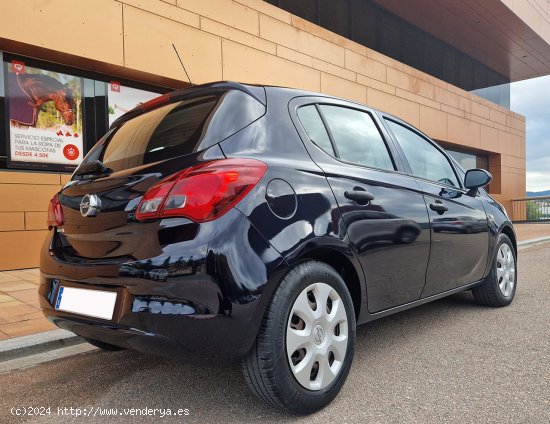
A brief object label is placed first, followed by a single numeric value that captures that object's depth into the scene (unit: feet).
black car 6.05
